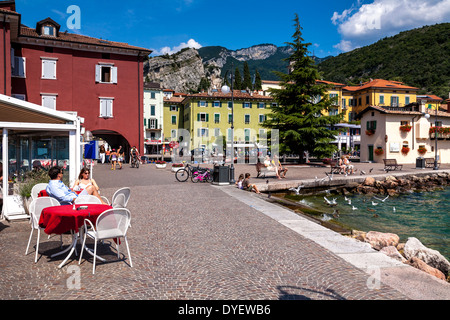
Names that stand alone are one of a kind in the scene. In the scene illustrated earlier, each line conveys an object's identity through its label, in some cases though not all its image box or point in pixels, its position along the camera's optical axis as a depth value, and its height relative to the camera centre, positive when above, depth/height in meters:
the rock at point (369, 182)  20.31 -1.54
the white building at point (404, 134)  36.22 +2.33
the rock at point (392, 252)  6.50 -1.86
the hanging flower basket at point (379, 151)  36.46 +0.49
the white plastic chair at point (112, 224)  4.79 -0.97
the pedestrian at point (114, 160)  25.72 -0.37
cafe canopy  8.36 +0.40
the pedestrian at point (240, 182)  15.38 -1.18
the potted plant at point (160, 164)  27.50 -0.74
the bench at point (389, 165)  26.64 -0.71
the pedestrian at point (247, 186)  15.00 -1.32
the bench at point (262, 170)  19.56 -0.84
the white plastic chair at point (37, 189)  7.05 -0.71
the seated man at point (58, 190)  6.32 -0.64
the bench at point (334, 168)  24.00 -0.85
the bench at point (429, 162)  31.29 -0.57
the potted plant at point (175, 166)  22.20 -0.70
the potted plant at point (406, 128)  36.16 +2.89
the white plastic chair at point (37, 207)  5.47 -0.83
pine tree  30.70 +4.13
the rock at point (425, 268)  5.71 -1.84
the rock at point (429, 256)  6.50 -1.93
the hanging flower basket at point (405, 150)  36.53 +0.60
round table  5.06 -0.95
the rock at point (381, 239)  7.80 -1.92
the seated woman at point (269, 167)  19.62 -0.65
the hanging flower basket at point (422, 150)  37.03 +0.61
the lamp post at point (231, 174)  16.28 -0.91
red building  28.58 +6.80
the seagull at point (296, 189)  17.38 -1.70
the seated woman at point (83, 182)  7.73 -0.61
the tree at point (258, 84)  82.22 +17.02
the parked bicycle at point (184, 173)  17.89 -0.93
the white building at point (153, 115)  61.41 +7.18
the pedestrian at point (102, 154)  33.15 +0.10
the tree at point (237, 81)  87.72 +18.94
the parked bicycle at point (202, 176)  17.56 -1.05
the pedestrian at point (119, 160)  26.10 -0.37
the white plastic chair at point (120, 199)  6.45 -0.82
